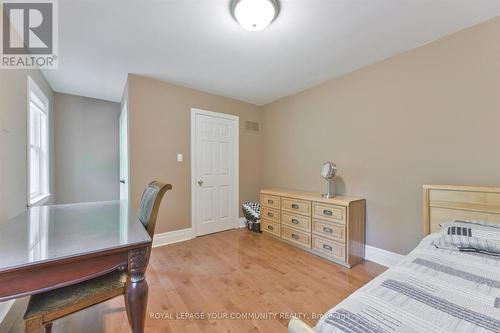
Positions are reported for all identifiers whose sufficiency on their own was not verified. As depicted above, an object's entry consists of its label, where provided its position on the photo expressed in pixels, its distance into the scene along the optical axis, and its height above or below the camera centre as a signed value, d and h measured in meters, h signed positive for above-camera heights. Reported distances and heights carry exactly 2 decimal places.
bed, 0.71 -0.53
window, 2.66 +0.30
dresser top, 2.42 -0.39
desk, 0.85 -0.38
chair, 0.97 -0.66
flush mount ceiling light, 1.52 +1.15
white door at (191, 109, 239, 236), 3.38 -0.08
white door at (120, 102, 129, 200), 3.00 +0.28
